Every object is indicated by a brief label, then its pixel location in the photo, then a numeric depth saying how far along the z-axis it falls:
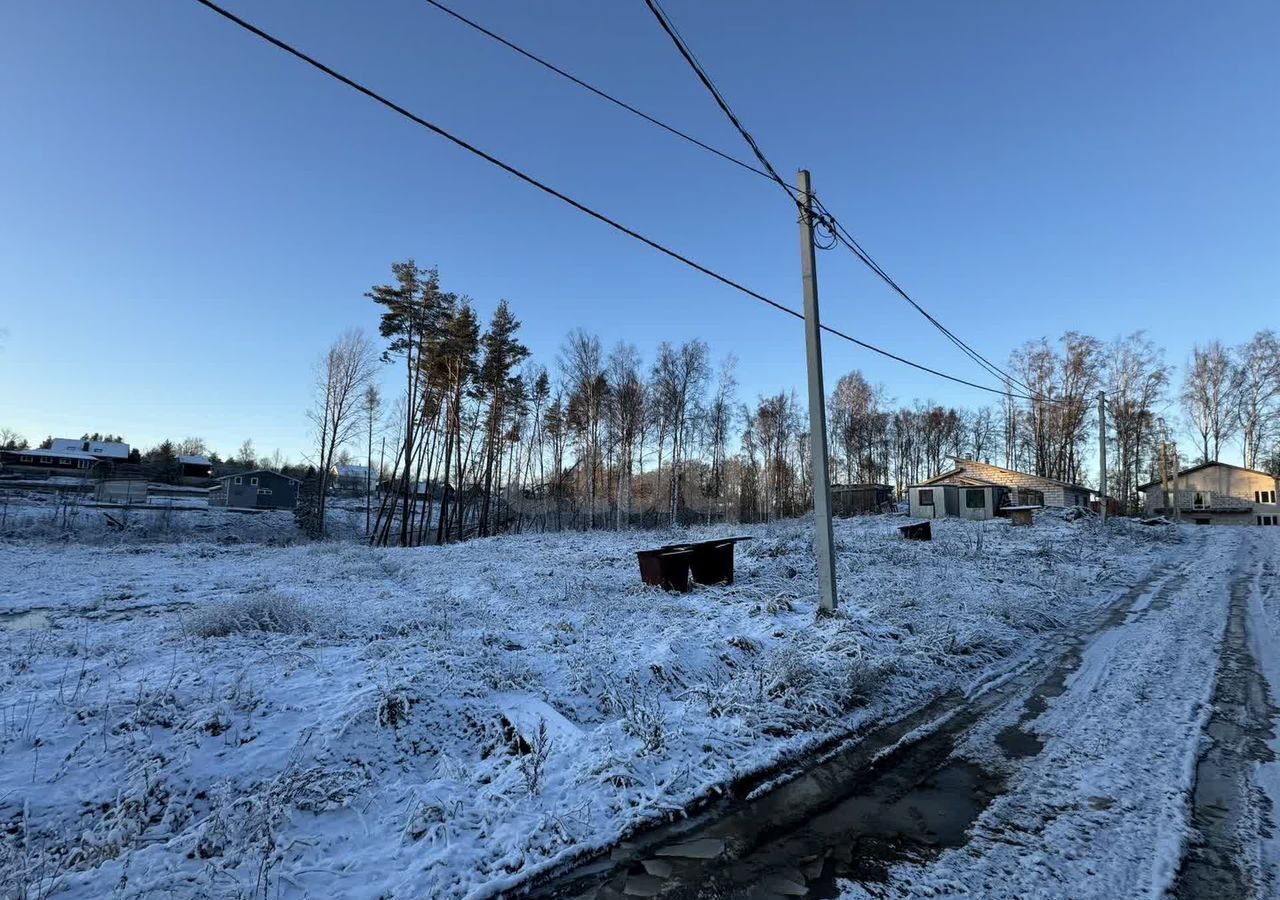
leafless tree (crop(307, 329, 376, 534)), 33.88
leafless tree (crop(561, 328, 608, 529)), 37.16
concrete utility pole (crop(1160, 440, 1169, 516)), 40.75
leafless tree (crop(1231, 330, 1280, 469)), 40.06
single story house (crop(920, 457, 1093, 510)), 37.09
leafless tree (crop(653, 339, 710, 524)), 38.28
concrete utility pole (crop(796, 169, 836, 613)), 7.83
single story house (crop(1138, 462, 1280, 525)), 44.56
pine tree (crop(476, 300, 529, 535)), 33.19
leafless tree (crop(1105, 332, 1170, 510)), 41.56
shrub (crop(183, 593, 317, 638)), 6.31
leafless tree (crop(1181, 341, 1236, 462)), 42.38
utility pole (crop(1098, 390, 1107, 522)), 24.30
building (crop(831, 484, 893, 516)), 43.59
